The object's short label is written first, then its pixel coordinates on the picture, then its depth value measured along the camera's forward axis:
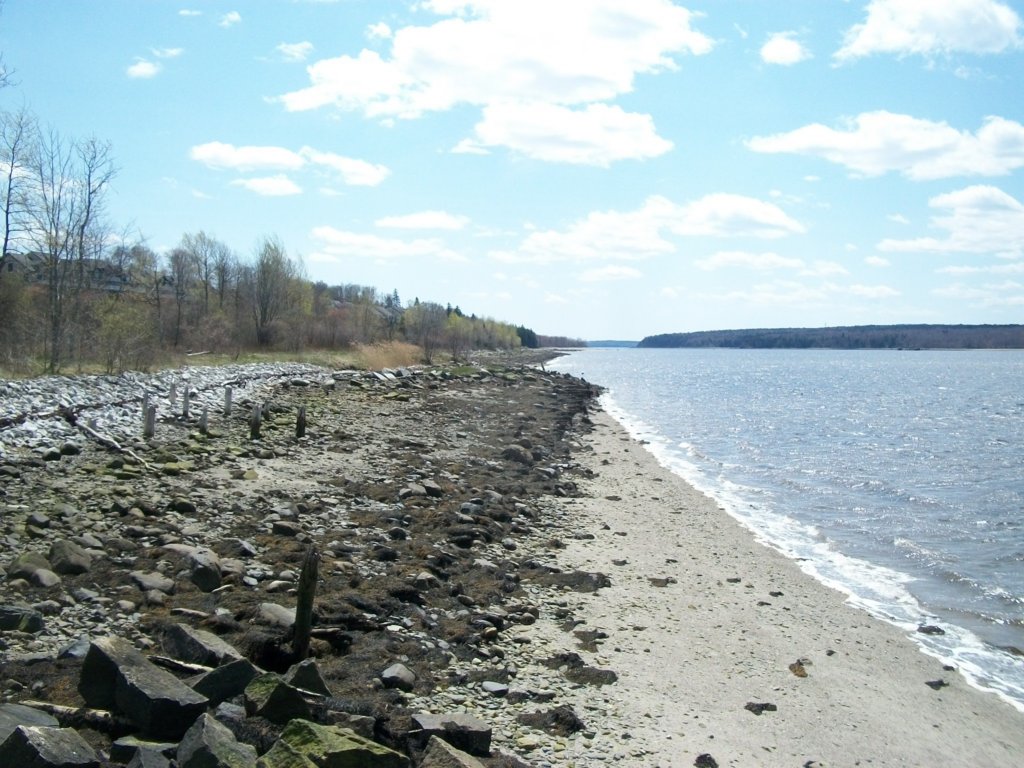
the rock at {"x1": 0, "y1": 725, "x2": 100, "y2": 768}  4.99
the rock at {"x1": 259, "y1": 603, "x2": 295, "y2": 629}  8.38
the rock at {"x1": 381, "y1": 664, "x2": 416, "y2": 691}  7.60
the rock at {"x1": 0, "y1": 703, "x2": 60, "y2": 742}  5.44
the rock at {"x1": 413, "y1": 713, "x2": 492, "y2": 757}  6.46
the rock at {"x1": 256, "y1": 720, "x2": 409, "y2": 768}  5.38
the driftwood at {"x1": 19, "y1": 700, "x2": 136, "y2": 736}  5.90
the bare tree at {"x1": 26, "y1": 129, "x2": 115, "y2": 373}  30.30
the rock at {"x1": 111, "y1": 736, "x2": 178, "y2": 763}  5.42
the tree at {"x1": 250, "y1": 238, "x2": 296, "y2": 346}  57.75
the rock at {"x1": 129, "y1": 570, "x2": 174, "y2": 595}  9.03
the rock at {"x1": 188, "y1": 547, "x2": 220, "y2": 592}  9.37
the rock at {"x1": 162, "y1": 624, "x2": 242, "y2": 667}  7.00
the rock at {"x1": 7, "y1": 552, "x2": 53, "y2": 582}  8.90
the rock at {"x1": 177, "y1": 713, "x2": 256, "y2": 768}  5.12
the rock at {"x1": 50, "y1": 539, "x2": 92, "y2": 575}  9.31
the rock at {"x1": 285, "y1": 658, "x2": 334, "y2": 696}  6.74
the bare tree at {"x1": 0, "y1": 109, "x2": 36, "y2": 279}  29.50
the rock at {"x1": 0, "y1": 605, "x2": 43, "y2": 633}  7.64
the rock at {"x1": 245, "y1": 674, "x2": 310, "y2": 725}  6.10
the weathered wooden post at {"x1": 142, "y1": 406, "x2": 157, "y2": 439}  18.40
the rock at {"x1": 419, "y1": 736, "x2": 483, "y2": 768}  5.85
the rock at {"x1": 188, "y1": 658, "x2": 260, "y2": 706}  6.38
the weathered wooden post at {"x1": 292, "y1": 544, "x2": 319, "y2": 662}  7.84
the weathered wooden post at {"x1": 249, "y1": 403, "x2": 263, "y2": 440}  20.63
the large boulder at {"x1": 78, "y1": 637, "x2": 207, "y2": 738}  5.86
